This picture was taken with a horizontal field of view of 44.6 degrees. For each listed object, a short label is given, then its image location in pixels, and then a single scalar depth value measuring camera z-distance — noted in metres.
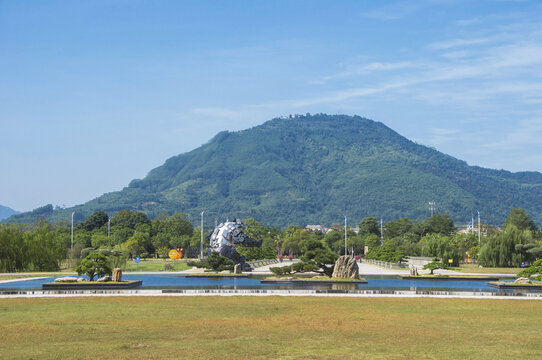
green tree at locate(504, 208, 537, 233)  118.44
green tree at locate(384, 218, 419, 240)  156.38
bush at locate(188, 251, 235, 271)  50.38
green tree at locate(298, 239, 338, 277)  43.88
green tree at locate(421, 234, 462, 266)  74.69
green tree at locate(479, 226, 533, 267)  65.94
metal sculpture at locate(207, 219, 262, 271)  57.50
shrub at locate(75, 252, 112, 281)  36.53
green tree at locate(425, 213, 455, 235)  142.62
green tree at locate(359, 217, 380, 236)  157.50
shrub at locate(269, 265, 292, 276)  44.96
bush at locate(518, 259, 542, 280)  35.75
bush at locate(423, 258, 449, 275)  49.62
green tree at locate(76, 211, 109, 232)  131.50
